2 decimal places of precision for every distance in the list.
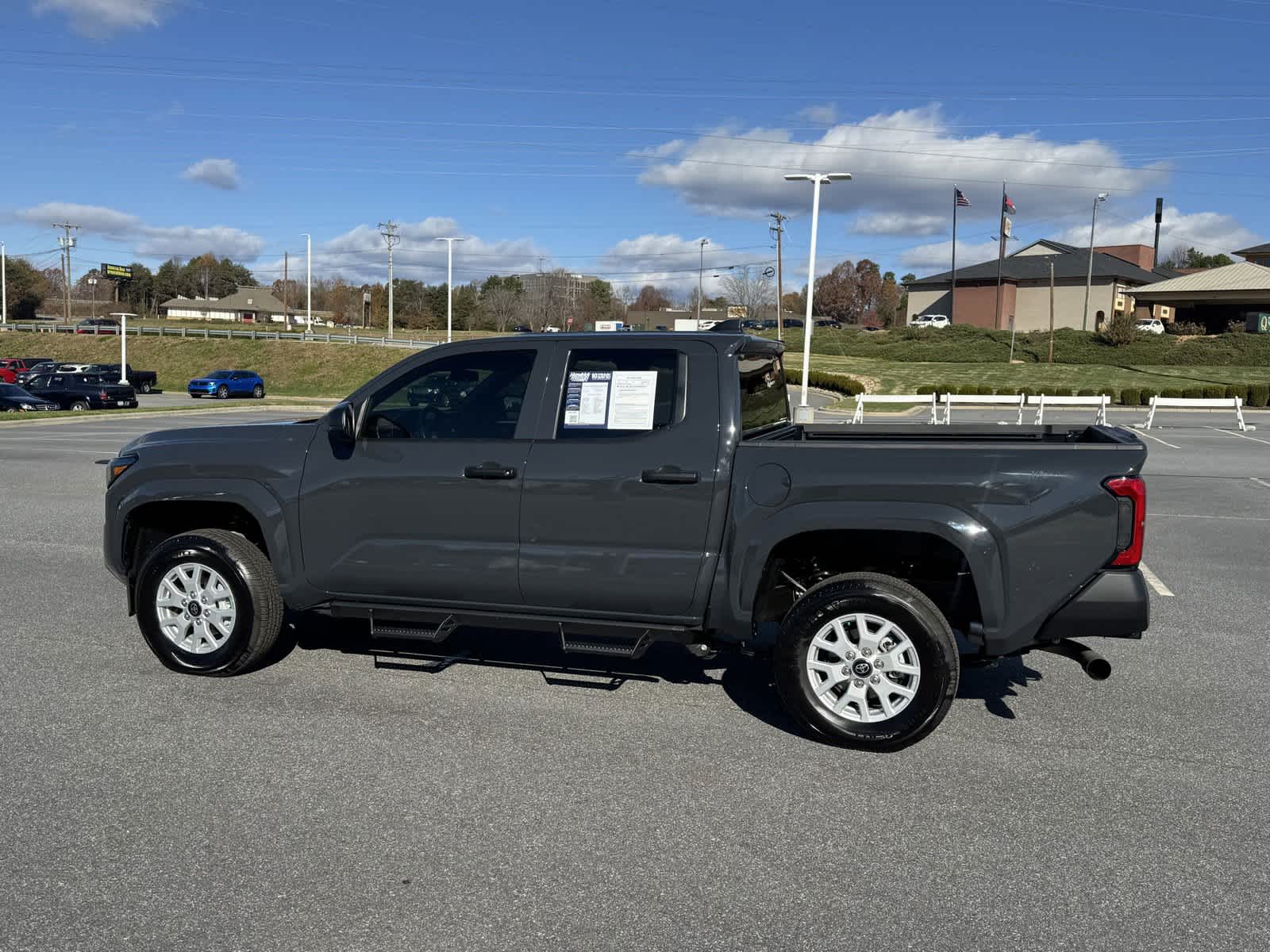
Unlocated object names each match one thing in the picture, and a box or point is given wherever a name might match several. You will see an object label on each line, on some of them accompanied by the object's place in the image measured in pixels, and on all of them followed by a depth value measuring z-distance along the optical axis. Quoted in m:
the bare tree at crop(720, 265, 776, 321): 113.44
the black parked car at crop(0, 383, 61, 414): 33.62
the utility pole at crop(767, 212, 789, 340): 67.75
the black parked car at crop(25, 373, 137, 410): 36.28
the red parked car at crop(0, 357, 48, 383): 47.97
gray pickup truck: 4.72
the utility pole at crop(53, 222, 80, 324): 99.62
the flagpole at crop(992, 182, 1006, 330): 66.82
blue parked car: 46.88
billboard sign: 116.56
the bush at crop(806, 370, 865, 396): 46.03
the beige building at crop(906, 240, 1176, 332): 80.38
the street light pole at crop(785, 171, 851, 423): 26.45
